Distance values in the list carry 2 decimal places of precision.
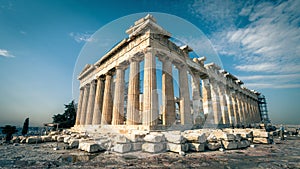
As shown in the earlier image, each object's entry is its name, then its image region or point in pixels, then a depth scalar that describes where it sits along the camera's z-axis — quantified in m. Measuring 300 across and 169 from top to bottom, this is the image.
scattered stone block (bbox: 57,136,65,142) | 10.56
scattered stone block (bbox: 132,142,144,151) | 6.26
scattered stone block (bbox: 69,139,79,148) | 7.46
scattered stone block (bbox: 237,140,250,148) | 6.86
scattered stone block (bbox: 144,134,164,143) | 6.03
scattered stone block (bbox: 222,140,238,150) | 6.45
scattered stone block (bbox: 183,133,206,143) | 6.12
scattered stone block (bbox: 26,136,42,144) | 9.73
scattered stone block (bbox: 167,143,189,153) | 5.66
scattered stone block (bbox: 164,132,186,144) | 5.85
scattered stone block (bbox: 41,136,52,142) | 10.73
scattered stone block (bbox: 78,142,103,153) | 6.05
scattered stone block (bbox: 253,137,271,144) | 8.34
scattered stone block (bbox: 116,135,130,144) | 6.06
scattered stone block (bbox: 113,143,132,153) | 5.84
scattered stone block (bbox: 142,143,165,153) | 5.75
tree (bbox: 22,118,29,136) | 21.47
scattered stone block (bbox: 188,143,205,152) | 5.88
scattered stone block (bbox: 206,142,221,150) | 6.23
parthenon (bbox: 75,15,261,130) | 12.25
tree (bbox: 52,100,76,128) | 33.57
